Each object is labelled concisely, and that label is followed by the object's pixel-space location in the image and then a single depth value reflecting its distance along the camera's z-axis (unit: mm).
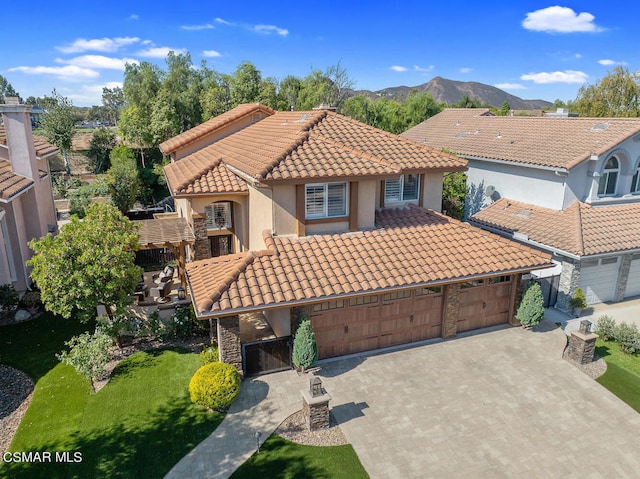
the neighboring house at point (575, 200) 20219
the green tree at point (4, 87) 115869
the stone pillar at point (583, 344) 15250
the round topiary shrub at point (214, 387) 12453
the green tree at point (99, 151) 52312
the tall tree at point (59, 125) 48906
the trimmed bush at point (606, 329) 17719
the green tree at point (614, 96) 50031
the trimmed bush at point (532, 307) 17094
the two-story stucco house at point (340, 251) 14234
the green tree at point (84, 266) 14273
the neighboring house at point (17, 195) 18625
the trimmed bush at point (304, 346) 13977
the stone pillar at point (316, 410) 11742
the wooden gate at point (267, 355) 14172
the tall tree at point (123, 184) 36469
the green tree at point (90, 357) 13898
